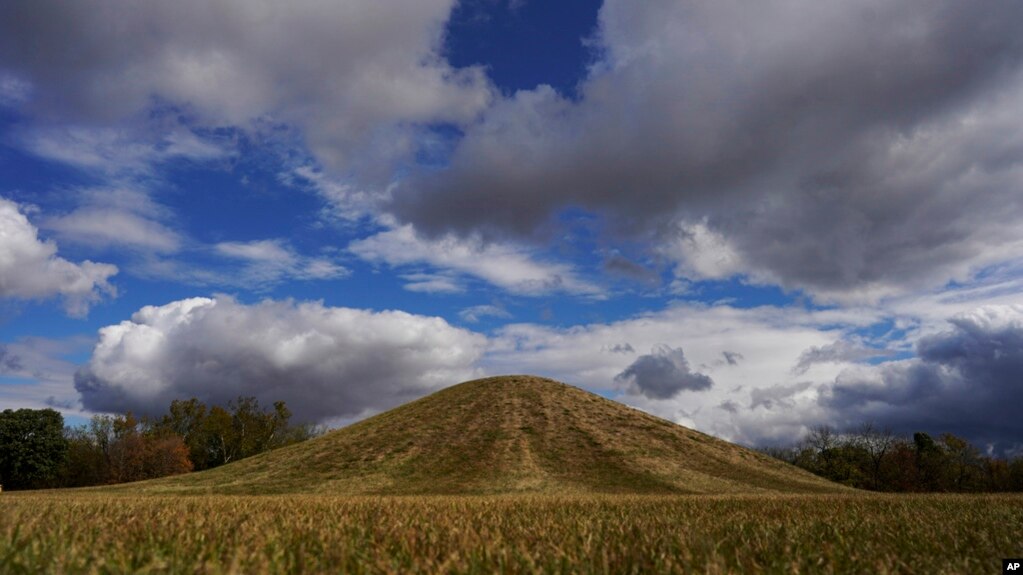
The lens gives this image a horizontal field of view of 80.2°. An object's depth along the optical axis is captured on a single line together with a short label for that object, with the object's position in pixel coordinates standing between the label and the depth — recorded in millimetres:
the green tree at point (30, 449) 106375
